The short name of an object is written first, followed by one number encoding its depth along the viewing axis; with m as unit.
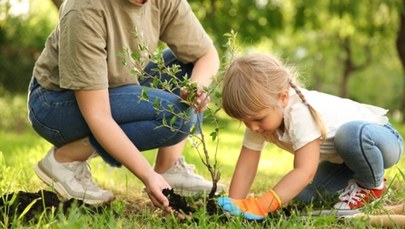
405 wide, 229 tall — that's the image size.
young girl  2.55
